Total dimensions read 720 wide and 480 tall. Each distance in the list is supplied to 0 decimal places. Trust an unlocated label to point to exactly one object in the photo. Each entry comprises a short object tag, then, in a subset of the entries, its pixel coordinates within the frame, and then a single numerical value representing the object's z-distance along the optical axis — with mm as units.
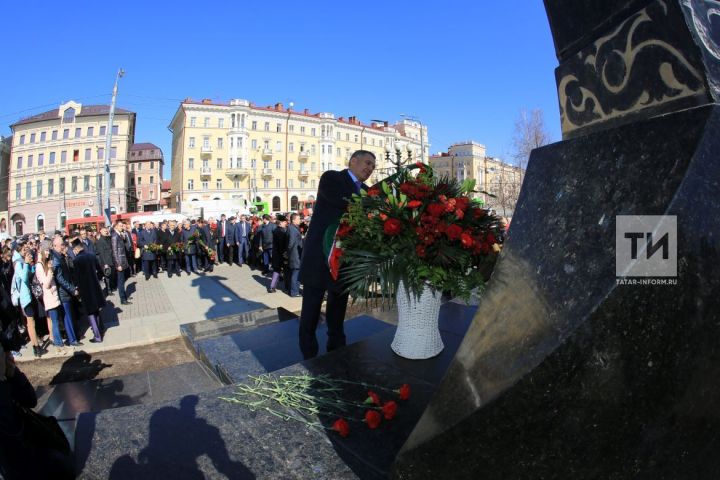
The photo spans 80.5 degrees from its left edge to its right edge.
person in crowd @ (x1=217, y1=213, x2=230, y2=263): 16094
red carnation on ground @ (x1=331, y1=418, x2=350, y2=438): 2027
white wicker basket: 3230
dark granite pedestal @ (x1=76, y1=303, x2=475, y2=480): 1783
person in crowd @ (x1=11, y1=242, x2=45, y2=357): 6344
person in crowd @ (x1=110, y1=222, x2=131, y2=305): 10203
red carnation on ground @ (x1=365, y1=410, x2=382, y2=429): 2143
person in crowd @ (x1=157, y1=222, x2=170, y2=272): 14484
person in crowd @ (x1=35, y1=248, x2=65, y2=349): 6527
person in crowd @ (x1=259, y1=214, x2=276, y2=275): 13177
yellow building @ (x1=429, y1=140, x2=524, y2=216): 84750
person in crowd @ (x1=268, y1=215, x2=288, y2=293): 10773
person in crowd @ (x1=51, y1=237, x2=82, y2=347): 6602
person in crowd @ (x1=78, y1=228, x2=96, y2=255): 11242
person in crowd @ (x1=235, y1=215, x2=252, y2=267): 16031
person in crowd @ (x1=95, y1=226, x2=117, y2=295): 11273
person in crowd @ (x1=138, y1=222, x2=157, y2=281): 14125
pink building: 82625
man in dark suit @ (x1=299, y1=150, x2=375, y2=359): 3539
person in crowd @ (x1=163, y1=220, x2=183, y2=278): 14398
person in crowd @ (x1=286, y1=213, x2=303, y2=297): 10180
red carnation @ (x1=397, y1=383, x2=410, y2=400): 2480
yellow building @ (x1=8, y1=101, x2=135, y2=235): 58781
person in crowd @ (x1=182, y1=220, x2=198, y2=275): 14453
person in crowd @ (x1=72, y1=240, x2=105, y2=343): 6688
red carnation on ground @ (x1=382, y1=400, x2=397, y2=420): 2217
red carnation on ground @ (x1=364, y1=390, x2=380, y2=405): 2391
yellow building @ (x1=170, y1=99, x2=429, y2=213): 65375
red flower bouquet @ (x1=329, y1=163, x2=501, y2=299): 2873
